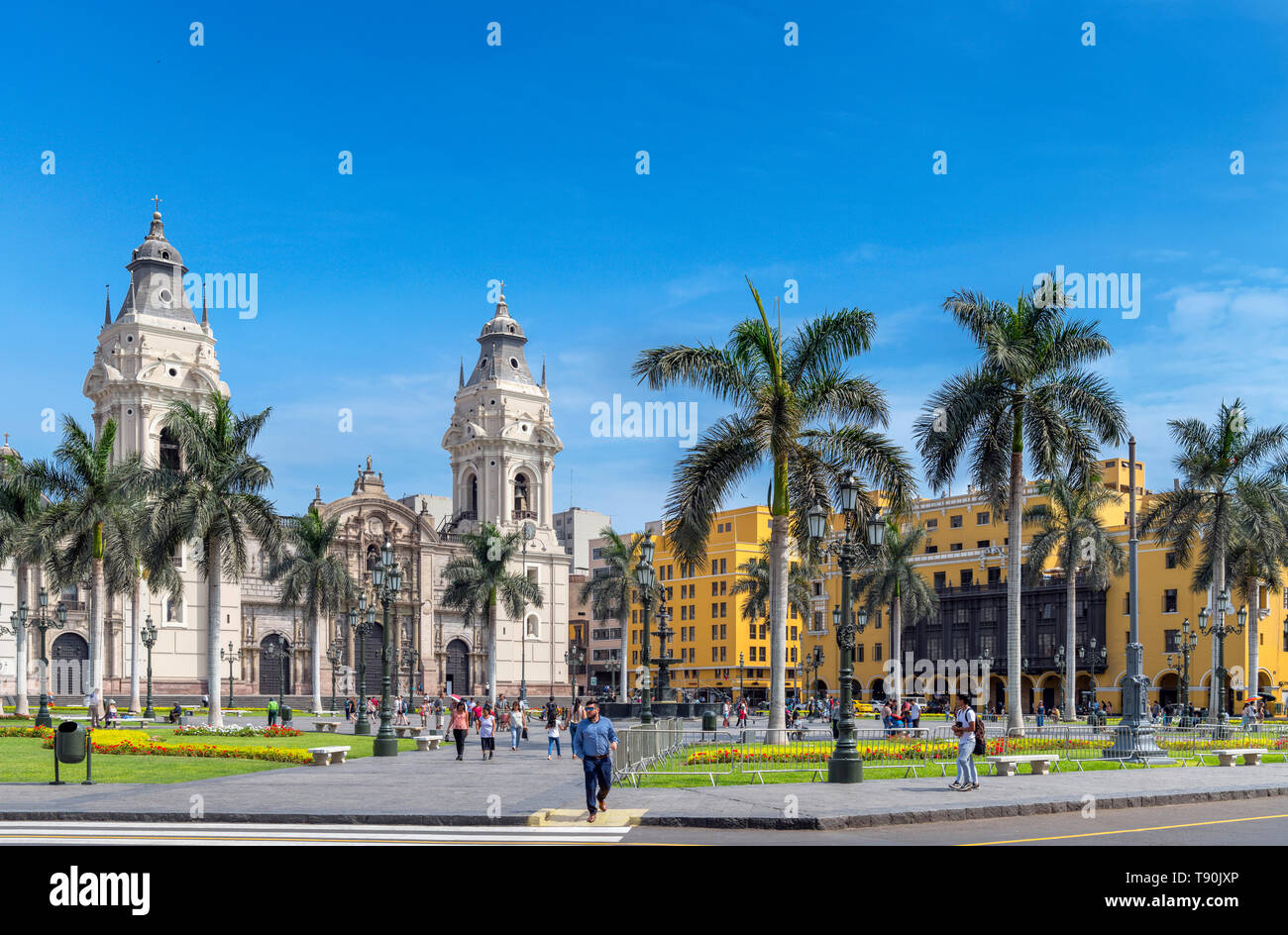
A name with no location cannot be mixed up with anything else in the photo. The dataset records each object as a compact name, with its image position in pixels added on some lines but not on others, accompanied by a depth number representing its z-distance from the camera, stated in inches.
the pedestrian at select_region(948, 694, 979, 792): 746.2
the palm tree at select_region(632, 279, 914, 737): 1130.0
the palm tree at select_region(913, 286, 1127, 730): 1290.6
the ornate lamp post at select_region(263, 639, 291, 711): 3215.6
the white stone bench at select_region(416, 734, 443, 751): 1389.0
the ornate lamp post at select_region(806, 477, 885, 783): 821.9
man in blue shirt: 615.8
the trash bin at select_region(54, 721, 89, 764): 775.7
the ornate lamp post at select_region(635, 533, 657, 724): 1203.9
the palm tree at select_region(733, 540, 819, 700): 2822.3
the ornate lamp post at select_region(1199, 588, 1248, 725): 1654.8
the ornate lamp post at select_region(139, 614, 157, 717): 2122.0
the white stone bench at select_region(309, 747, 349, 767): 1056.5
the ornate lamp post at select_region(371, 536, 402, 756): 1200.2
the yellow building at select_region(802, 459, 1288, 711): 2760.8
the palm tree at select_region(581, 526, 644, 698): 2815.0
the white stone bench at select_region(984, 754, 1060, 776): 886.0
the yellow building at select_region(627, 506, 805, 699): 3922.2
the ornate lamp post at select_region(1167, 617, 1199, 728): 2128.4
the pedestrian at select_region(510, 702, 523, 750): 1432.0
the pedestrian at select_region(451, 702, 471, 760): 1178.0
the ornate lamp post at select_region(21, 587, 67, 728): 1461.1
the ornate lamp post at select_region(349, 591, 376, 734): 1523.1
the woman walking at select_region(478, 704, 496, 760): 1161.4
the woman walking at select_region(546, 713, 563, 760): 1227.5
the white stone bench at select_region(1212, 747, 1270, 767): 1084.5
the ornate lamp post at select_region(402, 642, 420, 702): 3257.9
